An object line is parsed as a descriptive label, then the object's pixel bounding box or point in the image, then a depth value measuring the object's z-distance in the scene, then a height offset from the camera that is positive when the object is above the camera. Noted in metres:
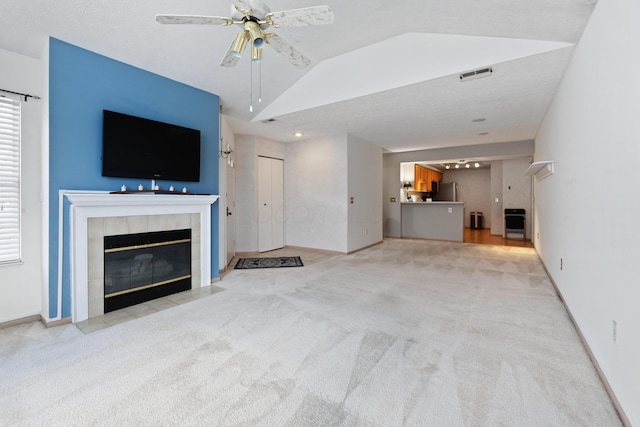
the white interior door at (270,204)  6.21 +0.20
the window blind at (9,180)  2.64 +0.31
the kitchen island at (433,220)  7.57 -0.23
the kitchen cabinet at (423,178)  8.67 +1.15
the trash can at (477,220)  10.78 -0.31
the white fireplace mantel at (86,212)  2.67 +0.00
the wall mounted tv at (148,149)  2.89 +0.72
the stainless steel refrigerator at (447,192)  11.19 +0.82
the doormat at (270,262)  4.88 -0.92
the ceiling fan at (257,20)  1.78 +1.29
